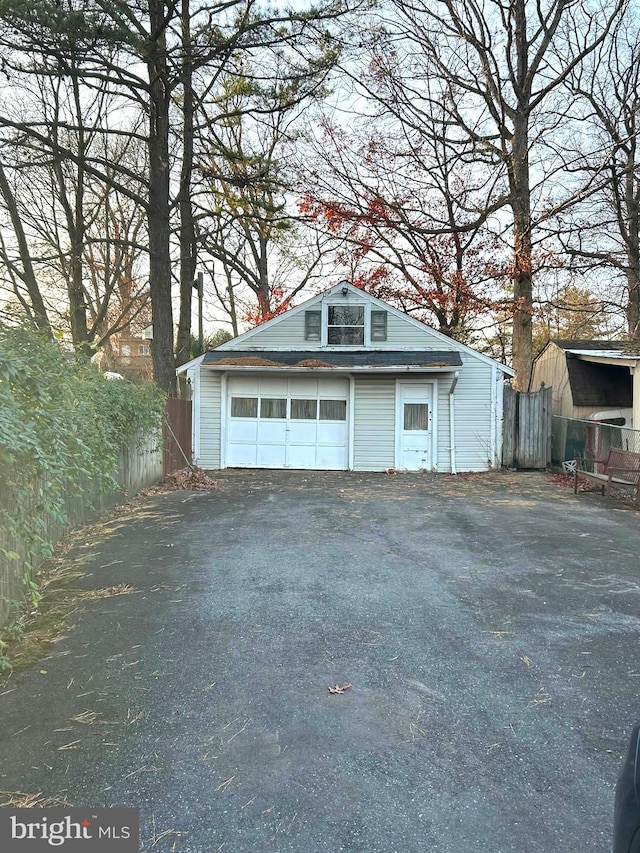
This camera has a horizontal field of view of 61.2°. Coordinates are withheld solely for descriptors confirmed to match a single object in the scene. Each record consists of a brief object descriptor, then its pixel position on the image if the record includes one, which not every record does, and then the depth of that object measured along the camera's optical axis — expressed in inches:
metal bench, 356.5
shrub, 109.4
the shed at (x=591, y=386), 578.2
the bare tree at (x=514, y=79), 608.1
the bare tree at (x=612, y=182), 612.7
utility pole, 775.6
